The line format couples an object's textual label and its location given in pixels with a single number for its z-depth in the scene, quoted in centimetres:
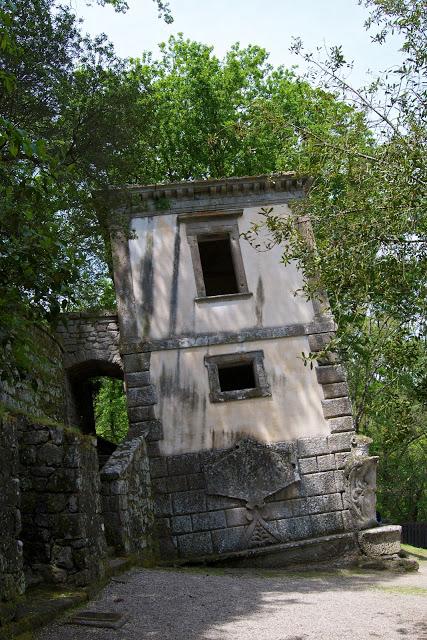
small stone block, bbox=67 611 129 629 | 552
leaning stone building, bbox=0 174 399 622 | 1214
